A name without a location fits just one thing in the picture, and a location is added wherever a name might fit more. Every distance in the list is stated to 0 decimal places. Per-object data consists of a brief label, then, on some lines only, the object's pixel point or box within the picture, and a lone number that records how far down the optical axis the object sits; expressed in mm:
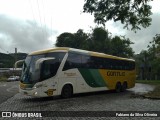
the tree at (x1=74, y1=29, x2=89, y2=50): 32558
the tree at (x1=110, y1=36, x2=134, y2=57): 32178
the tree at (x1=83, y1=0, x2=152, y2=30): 8200
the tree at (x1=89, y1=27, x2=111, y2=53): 30898
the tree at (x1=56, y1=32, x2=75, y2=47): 32906
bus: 8173
